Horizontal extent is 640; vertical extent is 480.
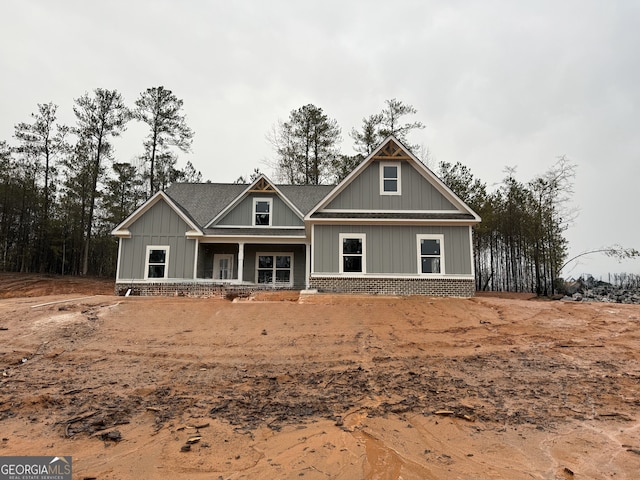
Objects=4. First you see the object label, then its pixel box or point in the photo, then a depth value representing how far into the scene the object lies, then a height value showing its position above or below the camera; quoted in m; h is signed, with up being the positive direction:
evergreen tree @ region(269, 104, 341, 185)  32.66 +11.65
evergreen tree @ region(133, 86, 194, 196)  30.62 +12.84
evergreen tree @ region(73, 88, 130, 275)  29.20 +11.70
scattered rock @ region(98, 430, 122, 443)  4.43 -1.90
